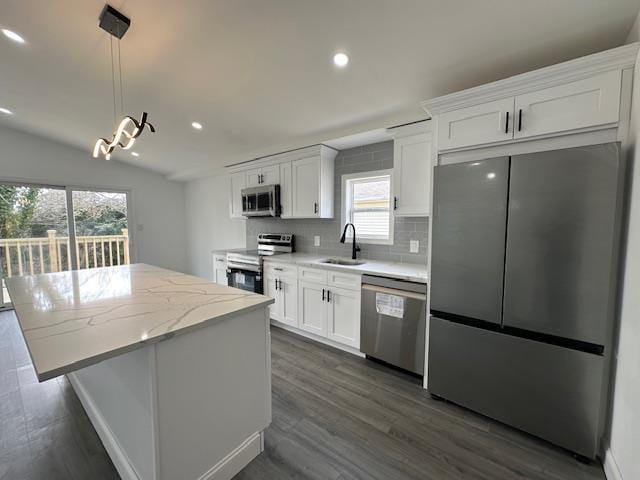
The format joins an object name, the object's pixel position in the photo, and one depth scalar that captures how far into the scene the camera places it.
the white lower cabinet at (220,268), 4.18
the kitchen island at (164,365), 1.05
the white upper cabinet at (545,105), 1.43
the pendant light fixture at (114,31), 1.82
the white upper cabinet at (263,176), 3.68
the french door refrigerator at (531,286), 1.44
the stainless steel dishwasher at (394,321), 2.20
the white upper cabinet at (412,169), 2.42
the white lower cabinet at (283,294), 3.15
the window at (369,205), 3.05
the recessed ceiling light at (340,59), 1.97
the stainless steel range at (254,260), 3.48
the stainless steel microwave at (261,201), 3.64
